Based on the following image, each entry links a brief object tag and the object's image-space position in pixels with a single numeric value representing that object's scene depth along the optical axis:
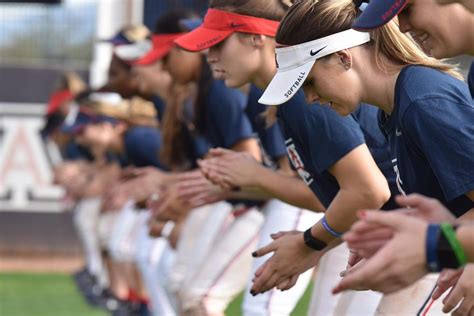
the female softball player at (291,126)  7.47
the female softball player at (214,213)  11.17
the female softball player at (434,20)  5.11
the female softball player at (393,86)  5.71
